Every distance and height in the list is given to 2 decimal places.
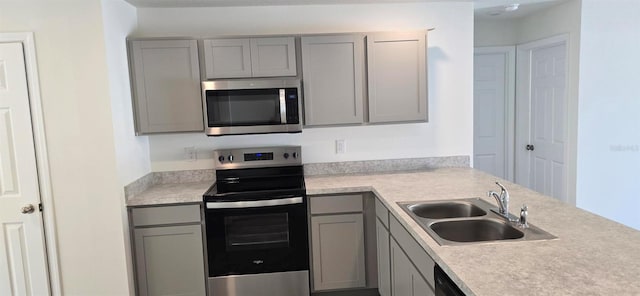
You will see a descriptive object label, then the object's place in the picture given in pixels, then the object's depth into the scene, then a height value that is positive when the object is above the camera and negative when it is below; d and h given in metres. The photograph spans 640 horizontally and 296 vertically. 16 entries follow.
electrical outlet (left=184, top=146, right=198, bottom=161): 3.26 -0.28
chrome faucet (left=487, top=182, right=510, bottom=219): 1.89 -0.46
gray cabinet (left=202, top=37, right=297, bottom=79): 2.90 +0.43
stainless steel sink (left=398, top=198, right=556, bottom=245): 1.71 -0.56
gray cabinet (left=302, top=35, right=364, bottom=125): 2.98 +0.25
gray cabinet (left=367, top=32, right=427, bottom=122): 3.00 +0.25
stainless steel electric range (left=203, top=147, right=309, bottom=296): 2.74 -0.88
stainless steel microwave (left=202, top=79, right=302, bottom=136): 2.87 +0.06
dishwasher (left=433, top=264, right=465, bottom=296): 1.40 -0.65
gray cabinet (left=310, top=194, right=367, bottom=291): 2.85 -0.94
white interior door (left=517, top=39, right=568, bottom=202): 3.84 -0.17
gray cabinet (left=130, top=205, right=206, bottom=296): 2.73 -0.91
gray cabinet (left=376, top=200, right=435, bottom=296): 1.78 -0.80
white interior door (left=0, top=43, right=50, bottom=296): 2.44 -0.42
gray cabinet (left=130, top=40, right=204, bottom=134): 2.88 +0.24
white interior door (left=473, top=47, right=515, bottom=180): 4.49 -0.05
